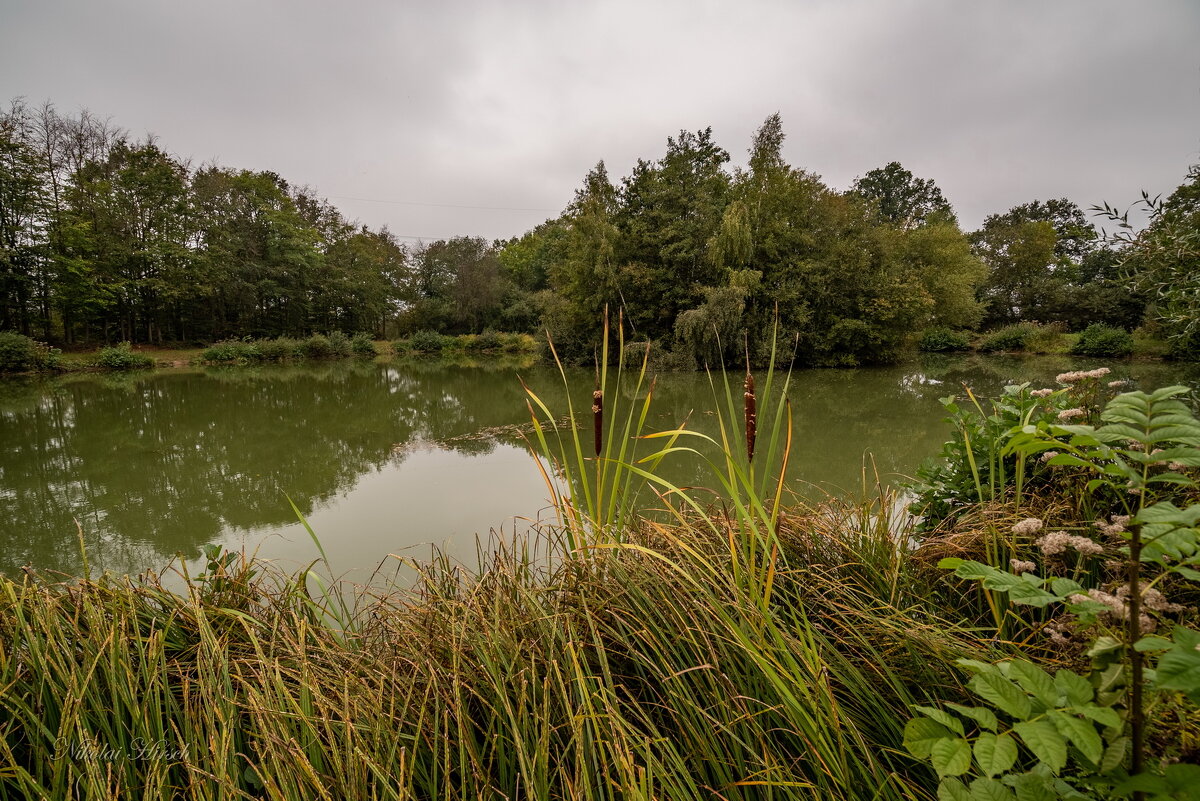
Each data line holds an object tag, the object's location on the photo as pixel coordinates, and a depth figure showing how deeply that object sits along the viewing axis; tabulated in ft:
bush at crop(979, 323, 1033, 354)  73.56
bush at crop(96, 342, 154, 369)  59.52
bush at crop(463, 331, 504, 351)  98.69
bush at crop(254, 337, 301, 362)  76.02
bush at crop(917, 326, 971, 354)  79.61
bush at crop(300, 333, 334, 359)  82.57
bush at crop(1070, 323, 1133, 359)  54.90
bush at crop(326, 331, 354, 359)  86.33
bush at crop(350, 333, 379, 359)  87.92
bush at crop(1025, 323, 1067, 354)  67.46
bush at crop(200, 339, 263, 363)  69.97
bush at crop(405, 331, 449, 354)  96.84
